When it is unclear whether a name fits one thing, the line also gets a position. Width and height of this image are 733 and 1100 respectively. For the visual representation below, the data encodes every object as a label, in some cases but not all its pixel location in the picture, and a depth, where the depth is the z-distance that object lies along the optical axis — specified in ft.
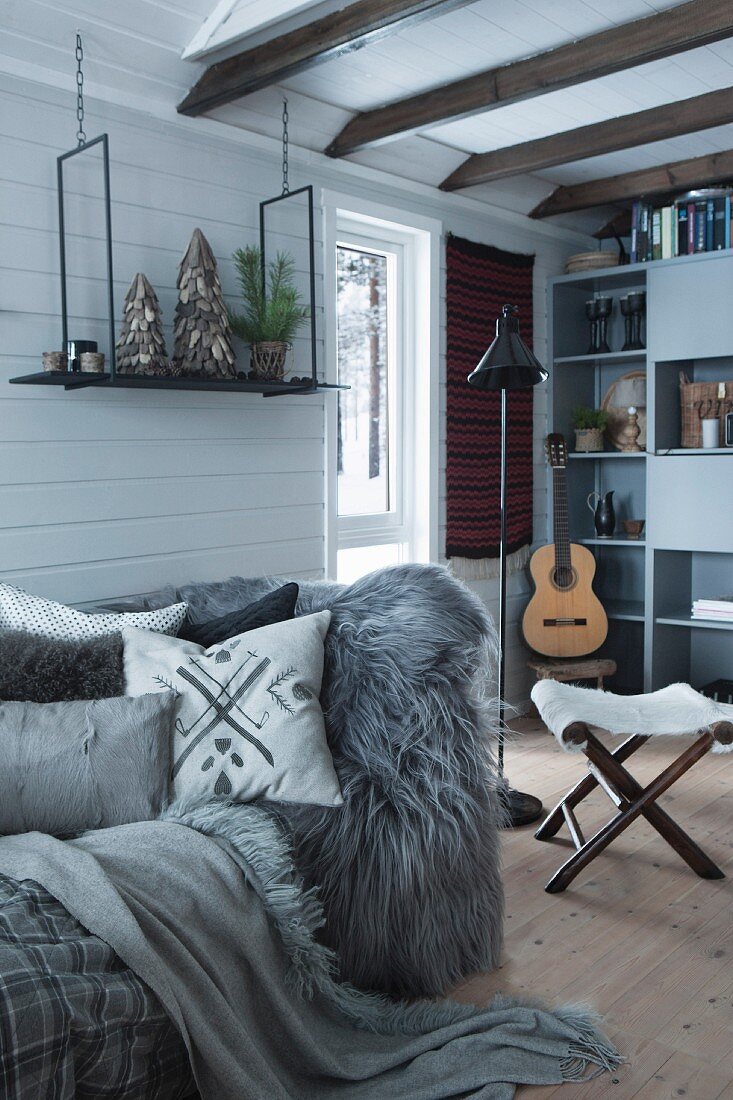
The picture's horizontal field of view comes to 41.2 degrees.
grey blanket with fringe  5.29
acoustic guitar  13.87
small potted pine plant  10.05
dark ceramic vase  14.97
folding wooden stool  8.64
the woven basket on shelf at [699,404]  13.73
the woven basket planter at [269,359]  10.05
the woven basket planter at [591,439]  14.94
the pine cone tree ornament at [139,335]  8.96
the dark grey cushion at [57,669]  6.95
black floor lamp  9.43
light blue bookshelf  13.50
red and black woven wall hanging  13.38
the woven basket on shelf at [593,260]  14.78
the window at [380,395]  12.37
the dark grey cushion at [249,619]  7.91
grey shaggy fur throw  6.77
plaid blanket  4.49
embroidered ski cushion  6.72
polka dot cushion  7.70
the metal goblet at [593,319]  15.15
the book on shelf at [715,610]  13.56
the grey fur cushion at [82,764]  6.29
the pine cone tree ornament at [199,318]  9.45
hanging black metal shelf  8.52
